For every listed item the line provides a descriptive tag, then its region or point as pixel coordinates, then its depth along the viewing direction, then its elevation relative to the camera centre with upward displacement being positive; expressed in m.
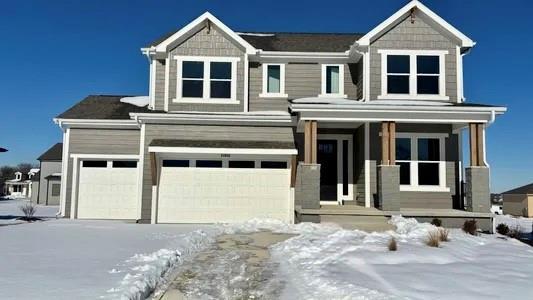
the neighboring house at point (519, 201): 30.16 -1.12
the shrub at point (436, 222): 12.92 -1.09
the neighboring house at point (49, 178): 35.19 -0.12
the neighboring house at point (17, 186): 73.00 -1.73
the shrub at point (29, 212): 17.58 -1.41
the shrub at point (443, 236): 9.71 -1.11
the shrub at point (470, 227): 11.98 -1.14
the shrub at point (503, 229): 12.38 -1.22
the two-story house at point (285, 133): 13.90 +1.65
